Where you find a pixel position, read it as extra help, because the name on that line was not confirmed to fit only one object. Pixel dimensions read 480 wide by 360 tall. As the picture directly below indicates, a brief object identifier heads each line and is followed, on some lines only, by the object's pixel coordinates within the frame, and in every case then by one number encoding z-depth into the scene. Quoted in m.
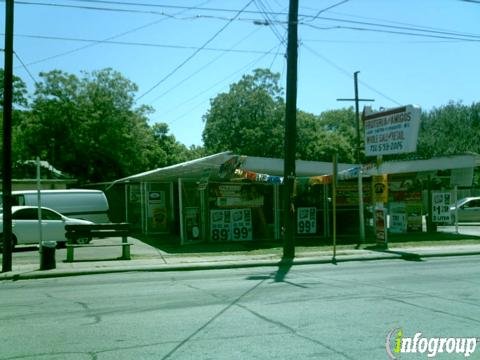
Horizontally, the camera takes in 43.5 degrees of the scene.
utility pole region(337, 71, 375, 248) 20.71
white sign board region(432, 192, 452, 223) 24.95
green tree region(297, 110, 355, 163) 58.28
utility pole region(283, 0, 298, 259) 17.31
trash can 14.99
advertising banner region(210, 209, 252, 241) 21.94
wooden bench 17.38
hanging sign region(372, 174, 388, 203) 19.64
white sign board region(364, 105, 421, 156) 19.38
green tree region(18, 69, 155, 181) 44.31
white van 24.44
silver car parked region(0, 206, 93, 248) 20.11
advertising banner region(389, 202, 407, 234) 24.94
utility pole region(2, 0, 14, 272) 14.58
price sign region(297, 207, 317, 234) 23.67
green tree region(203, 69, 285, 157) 55.75
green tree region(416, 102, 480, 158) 49.69
